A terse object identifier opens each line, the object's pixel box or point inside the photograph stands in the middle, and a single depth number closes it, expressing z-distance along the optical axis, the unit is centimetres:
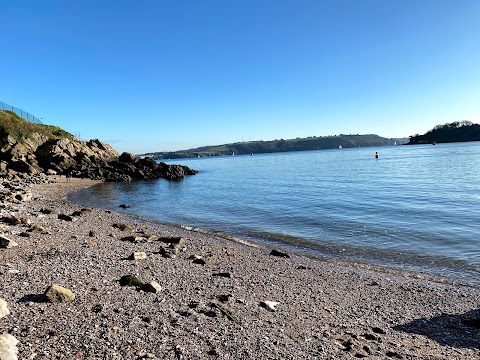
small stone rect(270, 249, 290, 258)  1462
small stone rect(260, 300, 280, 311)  817
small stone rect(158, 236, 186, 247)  1491
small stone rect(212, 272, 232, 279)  1069
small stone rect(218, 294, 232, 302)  842
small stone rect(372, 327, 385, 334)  743
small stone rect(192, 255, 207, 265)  1203
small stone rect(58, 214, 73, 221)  1889
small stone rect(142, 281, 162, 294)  848
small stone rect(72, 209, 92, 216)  2130
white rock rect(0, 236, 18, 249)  1115
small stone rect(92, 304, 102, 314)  697
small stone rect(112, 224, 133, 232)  1783
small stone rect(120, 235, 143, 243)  1502
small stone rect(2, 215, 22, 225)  1527
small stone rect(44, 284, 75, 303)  717
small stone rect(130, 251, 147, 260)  1168
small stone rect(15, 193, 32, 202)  2539
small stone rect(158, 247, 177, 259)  1254
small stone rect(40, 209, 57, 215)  2010
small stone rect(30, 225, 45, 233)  1434
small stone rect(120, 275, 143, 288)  880
